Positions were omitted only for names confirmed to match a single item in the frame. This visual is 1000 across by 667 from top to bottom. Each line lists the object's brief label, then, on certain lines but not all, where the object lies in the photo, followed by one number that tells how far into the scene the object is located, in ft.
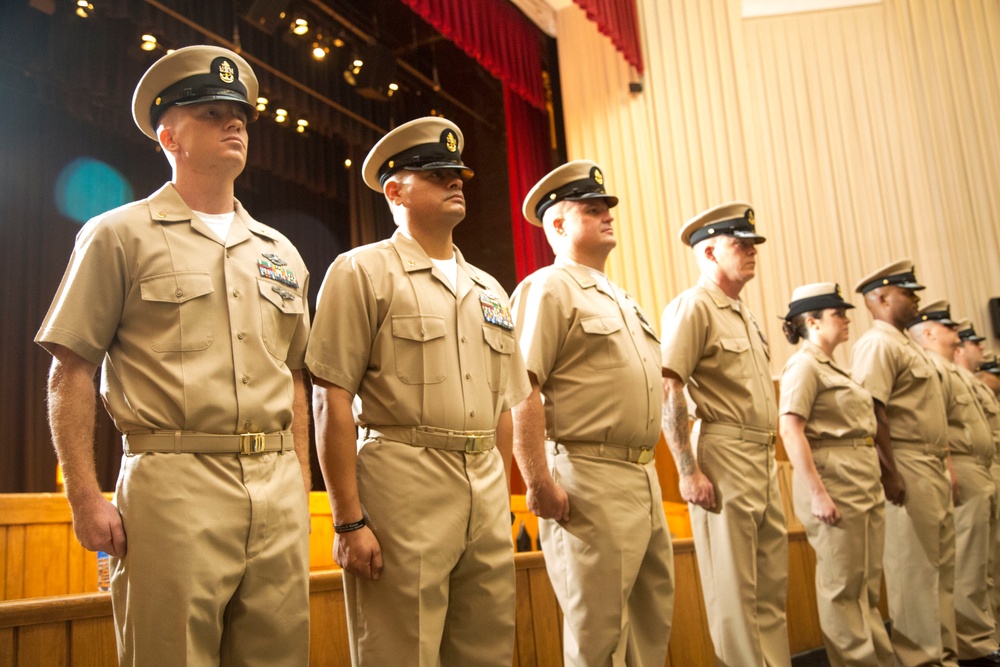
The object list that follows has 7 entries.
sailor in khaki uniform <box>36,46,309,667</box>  5.20
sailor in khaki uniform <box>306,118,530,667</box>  6.22
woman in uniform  10.85
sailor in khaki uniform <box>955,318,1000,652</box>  15.34
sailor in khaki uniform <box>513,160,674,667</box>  7.79
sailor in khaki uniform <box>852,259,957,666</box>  12.30
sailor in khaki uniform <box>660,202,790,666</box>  9.30
